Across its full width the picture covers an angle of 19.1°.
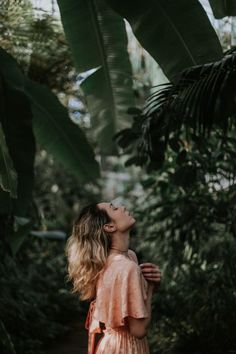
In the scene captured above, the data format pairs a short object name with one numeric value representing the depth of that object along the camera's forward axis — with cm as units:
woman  300
